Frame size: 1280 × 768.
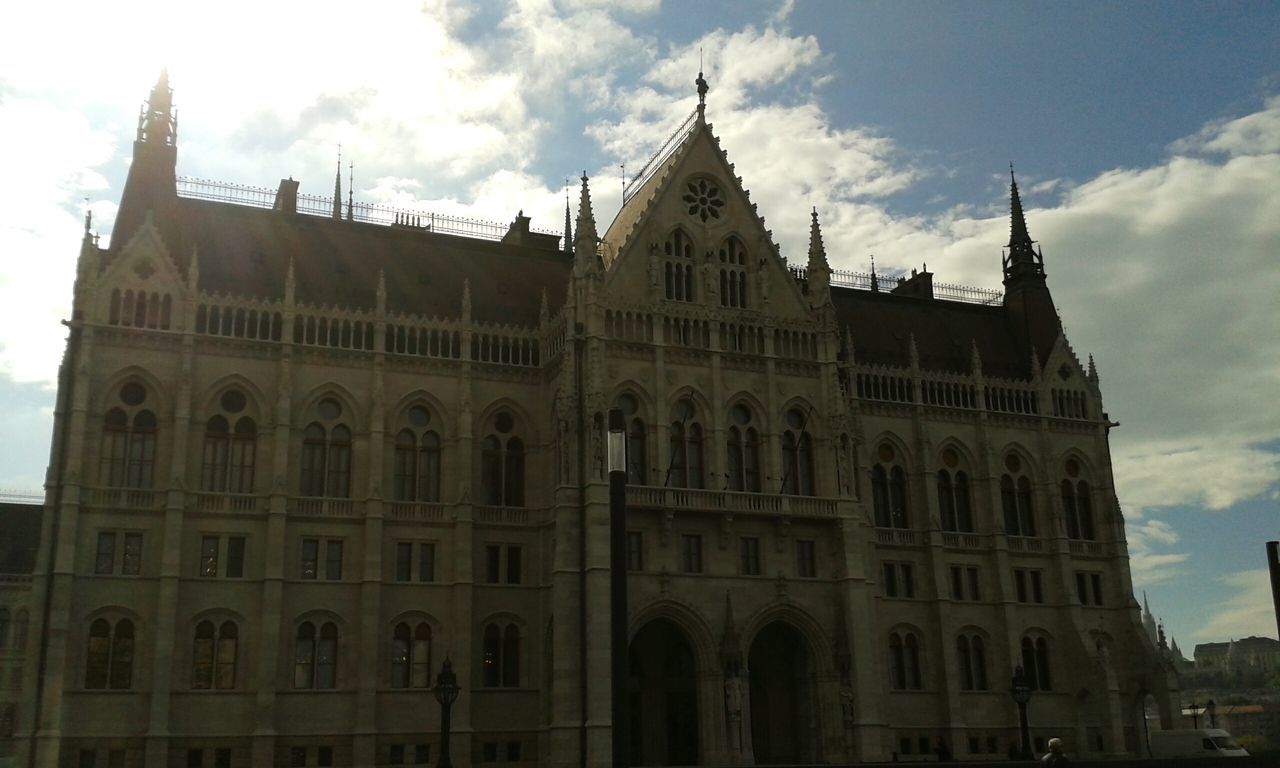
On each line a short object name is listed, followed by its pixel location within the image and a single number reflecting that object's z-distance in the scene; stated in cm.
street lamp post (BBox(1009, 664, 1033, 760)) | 4097
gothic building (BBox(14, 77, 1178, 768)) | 4716
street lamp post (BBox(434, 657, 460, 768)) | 3856
